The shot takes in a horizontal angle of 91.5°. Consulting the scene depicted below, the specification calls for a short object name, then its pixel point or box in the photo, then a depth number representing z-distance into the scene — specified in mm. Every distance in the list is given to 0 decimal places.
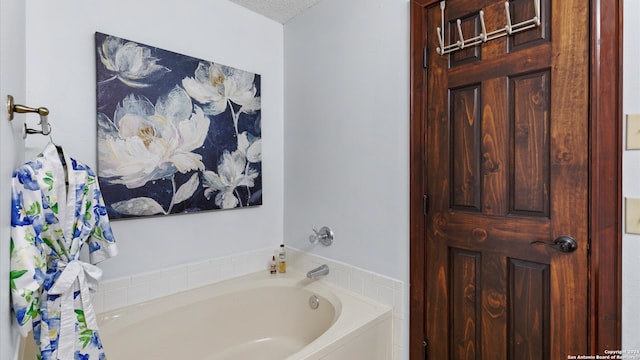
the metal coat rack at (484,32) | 1191
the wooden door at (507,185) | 1122
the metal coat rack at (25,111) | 750
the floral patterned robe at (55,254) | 823
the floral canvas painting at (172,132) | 1550
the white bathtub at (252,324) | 1490
